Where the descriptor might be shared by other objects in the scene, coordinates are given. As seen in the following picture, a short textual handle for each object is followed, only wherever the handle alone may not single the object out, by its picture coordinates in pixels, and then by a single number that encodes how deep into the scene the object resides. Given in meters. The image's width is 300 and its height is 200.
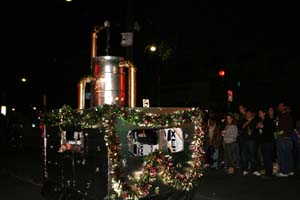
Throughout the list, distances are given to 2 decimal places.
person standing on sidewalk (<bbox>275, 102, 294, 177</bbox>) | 11.02
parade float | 5.92
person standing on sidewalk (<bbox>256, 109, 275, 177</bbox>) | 10.93
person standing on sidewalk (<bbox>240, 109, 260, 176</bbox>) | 11.34
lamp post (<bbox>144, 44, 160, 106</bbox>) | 29.88
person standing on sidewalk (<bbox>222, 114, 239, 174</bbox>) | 12.27
